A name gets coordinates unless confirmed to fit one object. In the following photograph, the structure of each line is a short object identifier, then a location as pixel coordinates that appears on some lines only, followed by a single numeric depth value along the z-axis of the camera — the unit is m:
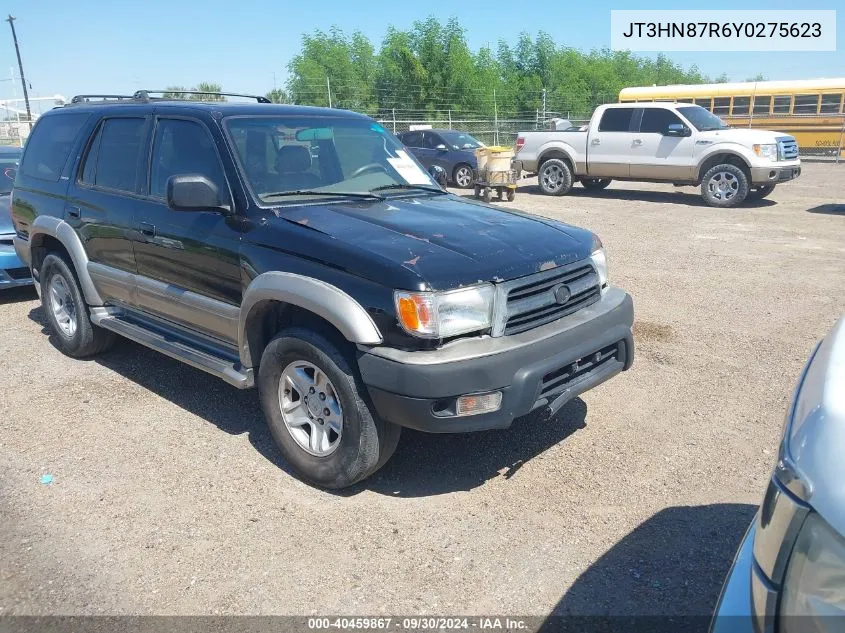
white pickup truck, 13.40
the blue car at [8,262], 7.10
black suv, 3.16
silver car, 1.26
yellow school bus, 23.39
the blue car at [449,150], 17.88
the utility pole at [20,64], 37.55
